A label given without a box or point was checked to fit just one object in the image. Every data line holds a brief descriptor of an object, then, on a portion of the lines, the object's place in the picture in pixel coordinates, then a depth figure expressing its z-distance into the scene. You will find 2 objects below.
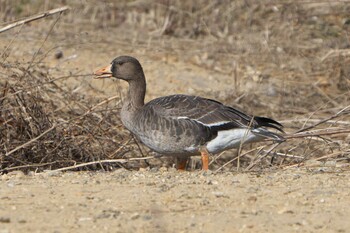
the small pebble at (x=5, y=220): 12.21
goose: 17.36
